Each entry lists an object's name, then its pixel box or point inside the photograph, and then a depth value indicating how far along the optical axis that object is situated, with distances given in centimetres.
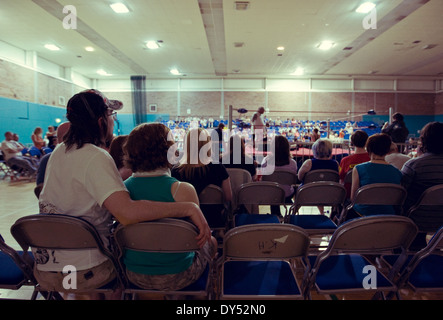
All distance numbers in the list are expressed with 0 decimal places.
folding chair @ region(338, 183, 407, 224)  218
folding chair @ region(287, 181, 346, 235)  236
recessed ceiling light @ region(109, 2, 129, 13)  686
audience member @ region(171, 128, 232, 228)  221
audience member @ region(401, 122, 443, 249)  230
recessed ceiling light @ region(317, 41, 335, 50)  956
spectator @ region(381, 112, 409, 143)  629
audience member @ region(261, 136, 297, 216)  348
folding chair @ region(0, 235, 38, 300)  151
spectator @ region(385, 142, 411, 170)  330
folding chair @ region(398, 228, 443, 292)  147
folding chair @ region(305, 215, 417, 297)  140
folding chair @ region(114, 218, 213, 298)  130
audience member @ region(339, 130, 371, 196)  345
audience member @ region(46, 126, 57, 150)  873
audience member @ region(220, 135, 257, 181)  327
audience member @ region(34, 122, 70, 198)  241
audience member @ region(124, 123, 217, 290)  146
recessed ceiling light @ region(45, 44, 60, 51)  1031
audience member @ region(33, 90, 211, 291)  130
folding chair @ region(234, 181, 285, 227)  242
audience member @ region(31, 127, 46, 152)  886
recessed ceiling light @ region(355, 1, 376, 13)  677
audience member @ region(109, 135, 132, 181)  254
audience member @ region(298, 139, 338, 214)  331
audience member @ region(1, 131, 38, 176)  734
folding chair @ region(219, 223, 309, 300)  136
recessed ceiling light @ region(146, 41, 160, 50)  978
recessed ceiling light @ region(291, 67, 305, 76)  1349
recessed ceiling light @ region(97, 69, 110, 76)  1417
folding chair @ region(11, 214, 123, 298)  130
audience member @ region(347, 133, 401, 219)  237
